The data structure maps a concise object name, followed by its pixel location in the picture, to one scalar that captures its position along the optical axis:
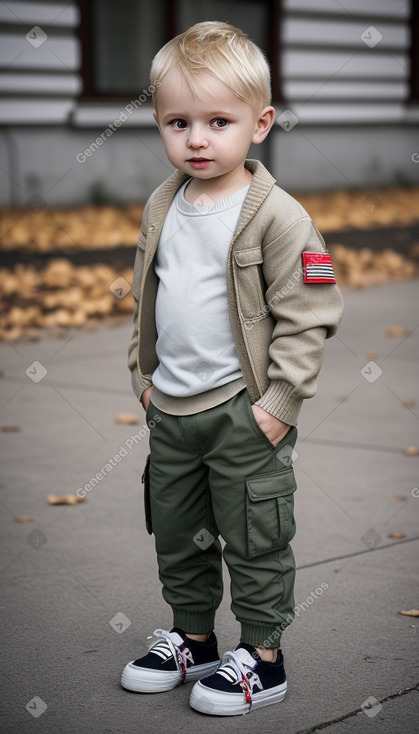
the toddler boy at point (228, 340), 2.44
